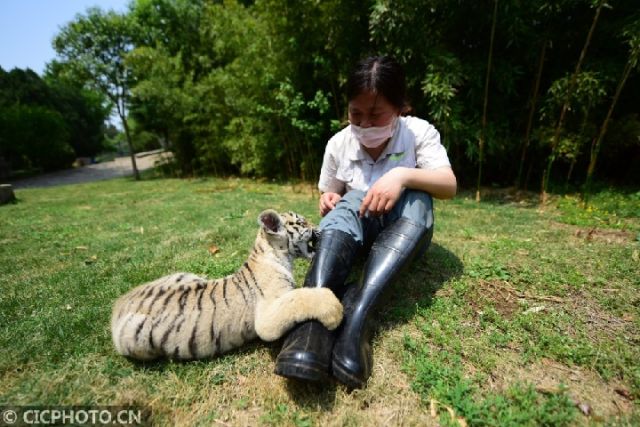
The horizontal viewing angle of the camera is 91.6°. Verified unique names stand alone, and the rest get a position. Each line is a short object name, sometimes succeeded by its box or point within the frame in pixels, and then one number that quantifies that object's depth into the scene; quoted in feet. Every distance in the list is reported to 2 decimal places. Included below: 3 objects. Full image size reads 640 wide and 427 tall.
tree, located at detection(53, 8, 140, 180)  45.26
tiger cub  2.17
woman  2.02
